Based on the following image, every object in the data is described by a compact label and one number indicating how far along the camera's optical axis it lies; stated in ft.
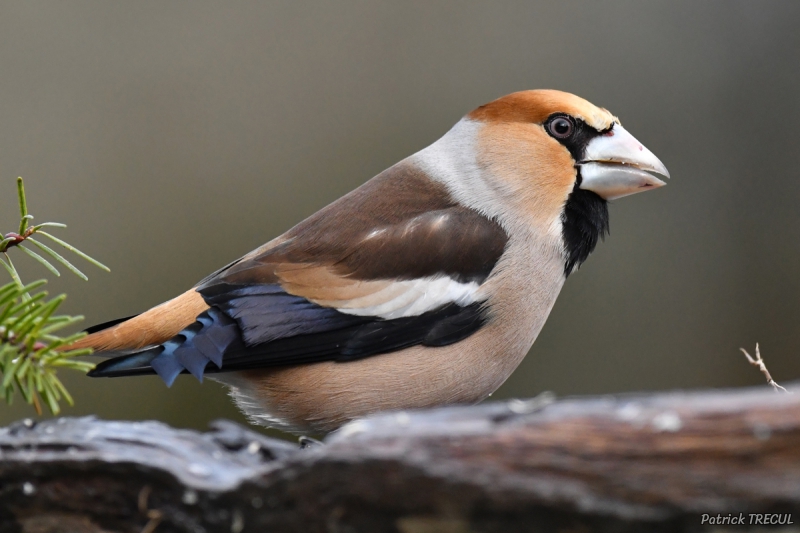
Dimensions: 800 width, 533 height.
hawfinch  9.18
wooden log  7.79
